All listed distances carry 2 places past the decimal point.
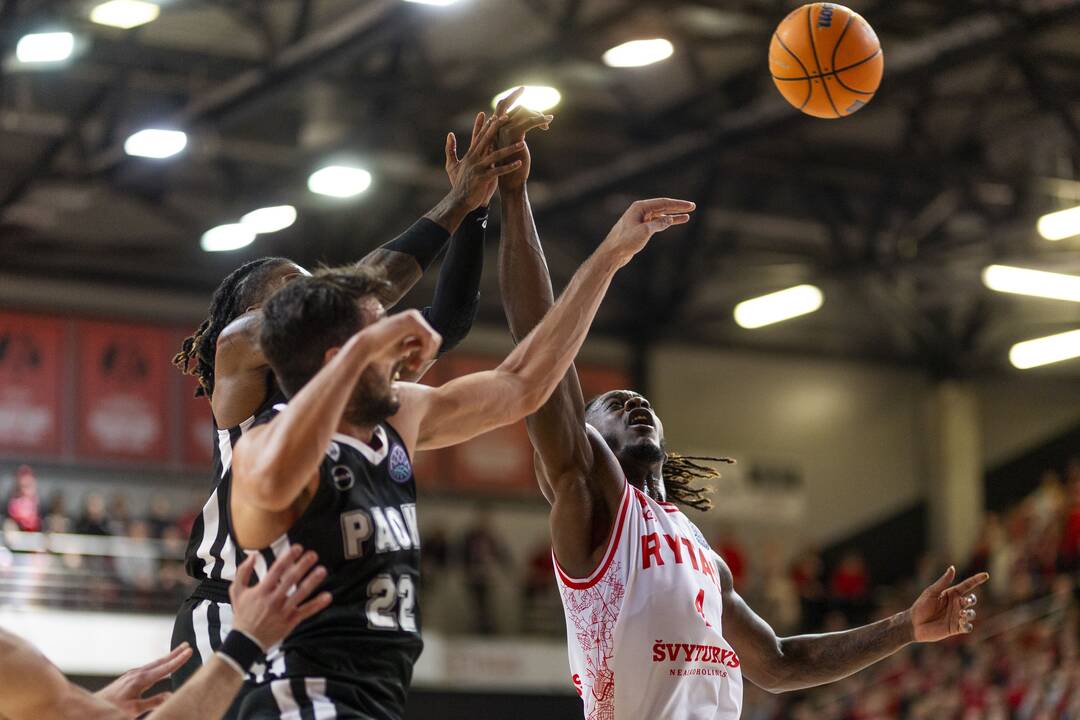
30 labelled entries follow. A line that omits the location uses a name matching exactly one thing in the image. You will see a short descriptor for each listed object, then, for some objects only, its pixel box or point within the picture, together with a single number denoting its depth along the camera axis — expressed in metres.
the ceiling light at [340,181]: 17.98
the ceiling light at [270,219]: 19.95
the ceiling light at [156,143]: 17.70
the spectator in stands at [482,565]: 22.16
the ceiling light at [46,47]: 15.04
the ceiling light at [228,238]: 20.67
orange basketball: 8.27
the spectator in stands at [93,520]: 18.97
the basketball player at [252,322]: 4.61
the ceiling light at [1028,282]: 21.80
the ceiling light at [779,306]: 23.77
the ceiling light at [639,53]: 15.80
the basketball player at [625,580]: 5.45
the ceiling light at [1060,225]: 18.83
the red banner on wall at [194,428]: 22.45
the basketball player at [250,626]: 3.83
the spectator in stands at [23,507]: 18.33
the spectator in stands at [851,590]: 22.52
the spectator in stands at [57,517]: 19.08
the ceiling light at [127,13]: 15.81
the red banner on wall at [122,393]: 21.98
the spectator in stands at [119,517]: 19.31
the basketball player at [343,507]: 3.82
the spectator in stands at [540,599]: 22.08
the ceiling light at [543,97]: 16.08
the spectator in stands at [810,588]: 22.33
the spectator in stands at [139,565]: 18.30
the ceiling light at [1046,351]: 26.08
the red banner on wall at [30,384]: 21.38
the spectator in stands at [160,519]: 19.69
